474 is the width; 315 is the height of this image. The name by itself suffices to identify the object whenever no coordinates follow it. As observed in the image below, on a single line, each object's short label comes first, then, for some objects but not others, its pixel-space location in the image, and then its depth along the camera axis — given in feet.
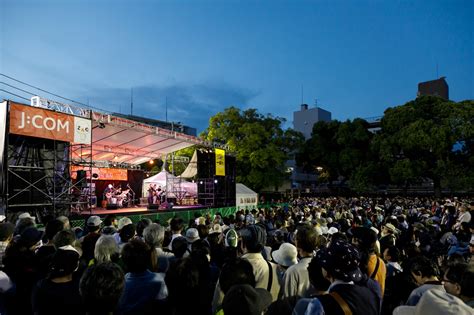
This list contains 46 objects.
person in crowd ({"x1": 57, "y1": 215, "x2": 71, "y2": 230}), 14.46
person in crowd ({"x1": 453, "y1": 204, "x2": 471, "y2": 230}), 25.30
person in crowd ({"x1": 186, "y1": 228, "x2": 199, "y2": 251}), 14.66
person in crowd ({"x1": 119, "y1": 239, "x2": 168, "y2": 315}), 7.56
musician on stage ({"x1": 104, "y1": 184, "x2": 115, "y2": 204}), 57.77
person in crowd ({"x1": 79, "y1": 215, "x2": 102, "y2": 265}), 12.75
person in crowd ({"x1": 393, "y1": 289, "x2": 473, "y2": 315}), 4.39
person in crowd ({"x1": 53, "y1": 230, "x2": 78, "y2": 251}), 11.18
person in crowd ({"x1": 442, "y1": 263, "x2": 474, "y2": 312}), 7.06
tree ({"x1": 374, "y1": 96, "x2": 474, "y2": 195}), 72.54
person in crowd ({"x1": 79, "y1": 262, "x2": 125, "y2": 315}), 5.88
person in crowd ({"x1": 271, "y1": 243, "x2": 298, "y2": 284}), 10.04
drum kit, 57.78
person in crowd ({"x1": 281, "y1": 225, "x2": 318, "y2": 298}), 8.29
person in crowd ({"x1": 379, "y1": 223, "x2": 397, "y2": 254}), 13.20
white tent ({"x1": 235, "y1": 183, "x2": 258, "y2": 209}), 69.65
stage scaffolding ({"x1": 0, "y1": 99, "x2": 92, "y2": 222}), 30.76
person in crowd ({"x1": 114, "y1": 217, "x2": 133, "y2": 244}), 15.40
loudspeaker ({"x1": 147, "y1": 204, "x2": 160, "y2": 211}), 55.77
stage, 40.01
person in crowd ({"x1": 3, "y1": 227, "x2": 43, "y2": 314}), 9.52
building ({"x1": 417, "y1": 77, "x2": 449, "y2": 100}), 121.19
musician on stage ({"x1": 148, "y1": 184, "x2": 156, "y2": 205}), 62.08
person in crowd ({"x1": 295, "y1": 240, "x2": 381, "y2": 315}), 5.69
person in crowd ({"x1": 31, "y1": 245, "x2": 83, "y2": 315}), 7.19
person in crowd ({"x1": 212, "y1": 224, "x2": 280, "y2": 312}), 8.95
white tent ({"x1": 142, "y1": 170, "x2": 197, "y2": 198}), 66.49
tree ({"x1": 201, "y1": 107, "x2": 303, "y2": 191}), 82.99
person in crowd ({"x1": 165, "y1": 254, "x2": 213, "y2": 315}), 6.80
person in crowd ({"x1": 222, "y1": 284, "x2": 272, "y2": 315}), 5.14
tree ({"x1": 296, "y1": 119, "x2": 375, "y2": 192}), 88.07
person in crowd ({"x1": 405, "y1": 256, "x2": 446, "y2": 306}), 8.70
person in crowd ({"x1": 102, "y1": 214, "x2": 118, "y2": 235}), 15.17
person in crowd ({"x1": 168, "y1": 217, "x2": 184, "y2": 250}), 15.71
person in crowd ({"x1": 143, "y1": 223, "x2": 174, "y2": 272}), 11.09
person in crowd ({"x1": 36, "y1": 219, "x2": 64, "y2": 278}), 10.13
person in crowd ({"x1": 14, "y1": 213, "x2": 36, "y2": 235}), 15.53
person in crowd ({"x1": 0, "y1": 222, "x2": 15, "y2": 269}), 11.78
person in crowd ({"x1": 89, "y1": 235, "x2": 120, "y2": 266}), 10.52
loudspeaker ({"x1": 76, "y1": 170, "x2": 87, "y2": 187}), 38.18
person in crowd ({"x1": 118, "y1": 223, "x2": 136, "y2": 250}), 13.79
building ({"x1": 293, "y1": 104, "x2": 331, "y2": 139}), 140.67
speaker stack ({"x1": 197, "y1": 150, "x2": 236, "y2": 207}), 62.90
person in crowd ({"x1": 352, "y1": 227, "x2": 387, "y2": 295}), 10.37
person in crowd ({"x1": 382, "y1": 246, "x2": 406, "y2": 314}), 9.97
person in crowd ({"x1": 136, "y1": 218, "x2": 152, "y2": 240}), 16.38
